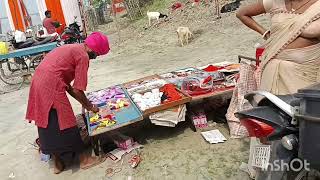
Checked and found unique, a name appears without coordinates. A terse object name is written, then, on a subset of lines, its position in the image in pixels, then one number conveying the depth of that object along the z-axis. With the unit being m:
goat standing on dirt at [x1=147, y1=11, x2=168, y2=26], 15.24
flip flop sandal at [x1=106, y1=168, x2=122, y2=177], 3.86
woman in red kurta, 3.85
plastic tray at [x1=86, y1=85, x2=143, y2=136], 3.96
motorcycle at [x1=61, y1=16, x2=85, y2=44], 12.66
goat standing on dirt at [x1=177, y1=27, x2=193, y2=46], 10.91
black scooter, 1.56
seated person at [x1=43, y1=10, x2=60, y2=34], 12.59
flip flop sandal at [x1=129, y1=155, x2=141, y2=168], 3.91
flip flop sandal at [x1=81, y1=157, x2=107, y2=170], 4.09
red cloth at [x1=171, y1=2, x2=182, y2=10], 16.11
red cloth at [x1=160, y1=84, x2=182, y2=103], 4.31
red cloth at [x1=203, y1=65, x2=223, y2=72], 5.22
